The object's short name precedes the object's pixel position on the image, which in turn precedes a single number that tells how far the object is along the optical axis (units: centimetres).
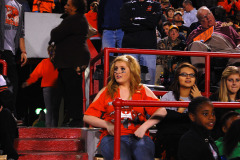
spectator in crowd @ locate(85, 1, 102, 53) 1582
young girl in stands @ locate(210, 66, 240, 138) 939
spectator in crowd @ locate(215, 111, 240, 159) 658
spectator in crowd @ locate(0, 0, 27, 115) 1153
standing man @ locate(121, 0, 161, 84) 1199
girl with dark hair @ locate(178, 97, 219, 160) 647
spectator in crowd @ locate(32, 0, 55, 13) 1794
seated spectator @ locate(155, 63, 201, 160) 802
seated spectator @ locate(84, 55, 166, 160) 736
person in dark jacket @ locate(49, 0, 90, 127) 1002
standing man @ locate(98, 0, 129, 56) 1330
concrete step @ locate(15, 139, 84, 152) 1032
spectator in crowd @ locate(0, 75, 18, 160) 891
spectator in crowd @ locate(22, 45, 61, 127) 1259
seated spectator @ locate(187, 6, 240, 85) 1147
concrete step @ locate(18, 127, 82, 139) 1092
